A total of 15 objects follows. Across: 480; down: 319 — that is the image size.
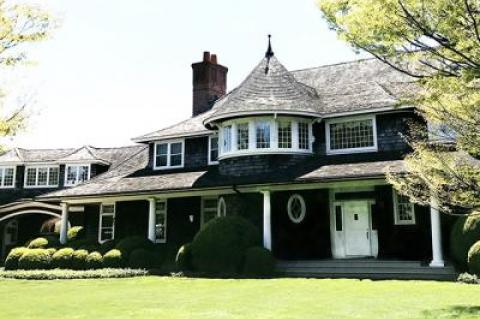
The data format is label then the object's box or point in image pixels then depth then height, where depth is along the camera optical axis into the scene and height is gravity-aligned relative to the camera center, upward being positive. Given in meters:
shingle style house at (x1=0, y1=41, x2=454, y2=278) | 20.00 +2.42
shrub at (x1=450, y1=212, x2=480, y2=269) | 16.05 -0.18
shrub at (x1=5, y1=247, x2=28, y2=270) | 23.45 -1.22
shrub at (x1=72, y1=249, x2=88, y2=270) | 22.48 -1.20
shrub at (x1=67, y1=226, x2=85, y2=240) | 30.97 -0.09
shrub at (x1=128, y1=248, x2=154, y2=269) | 21.22 -1.09
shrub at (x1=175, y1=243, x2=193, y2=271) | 19.81 -1.08
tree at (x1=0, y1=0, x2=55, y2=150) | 11.53 +4.32
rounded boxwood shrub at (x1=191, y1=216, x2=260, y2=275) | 18.88 -0.51
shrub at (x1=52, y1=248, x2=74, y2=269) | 22.70 -1.18
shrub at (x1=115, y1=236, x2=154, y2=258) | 22.09 -0.52
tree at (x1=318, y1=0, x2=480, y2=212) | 9.06 +3.27
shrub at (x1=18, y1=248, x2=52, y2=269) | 22.80 -1.23
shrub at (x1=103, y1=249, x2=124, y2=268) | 21.50 -1.15
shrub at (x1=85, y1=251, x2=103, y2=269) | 22.01 -1.19
